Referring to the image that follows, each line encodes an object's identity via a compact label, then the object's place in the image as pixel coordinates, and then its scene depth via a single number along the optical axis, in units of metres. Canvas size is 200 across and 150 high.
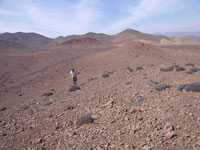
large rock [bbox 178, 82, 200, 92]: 6.06
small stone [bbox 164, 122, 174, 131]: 4.02
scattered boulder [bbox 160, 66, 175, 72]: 11.04
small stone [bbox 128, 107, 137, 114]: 5.17
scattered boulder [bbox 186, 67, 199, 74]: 9.61
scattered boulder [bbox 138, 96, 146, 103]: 6.07
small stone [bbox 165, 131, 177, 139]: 3.78
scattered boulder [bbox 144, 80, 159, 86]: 7.86
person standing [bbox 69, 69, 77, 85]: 12.66
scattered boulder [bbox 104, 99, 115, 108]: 6.13
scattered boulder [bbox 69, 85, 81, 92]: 11.29
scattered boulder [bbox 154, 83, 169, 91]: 6.77
